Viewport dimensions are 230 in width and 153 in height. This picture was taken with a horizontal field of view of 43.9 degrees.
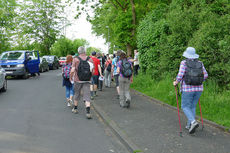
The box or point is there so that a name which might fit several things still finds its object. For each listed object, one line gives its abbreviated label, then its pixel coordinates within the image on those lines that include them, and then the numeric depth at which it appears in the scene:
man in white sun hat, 5.94
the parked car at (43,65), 29.56
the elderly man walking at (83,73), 7.84
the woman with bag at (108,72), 13.98
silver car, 12.77
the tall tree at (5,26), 34.62
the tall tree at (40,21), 55.09
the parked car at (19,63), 19.81
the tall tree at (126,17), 23.53
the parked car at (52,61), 35.84
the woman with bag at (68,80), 9.32
